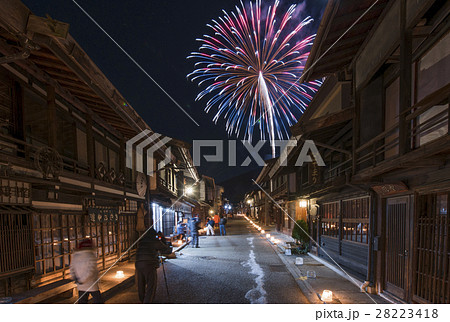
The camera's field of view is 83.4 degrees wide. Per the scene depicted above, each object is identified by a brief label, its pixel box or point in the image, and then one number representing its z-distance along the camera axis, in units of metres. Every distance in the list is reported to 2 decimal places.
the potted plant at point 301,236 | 13.89
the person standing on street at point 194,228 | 16.53
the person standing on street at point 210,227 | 25.66
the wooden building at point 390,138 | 5.22
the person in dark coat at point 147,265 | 6.04
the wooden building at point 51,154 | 5.52
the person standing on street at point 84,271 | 5.30
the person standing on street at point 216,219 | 28.96
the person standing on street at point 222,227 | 25.72
